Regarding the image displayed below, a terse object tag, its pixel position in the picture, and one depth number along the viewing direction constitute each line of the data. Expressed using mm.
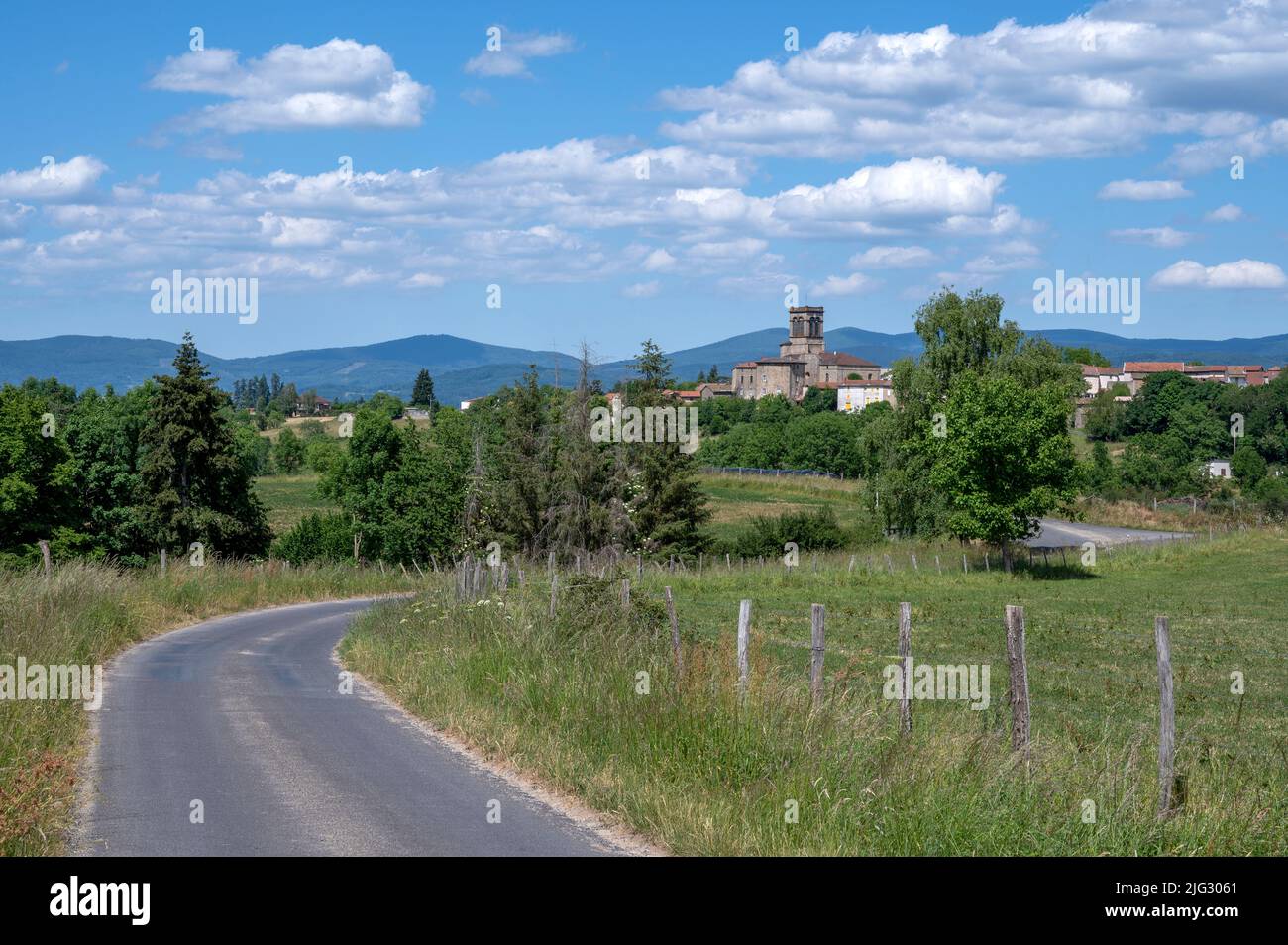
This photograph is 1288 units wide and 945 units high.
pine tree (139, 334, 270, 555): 59250
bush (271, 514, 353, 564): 78250
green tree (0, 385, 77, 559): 56312
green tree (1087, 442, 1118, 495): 100750
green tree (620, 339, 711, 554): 66938
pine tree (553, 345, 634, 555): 61656
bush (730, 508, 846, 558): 69112
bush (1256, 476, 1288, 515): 80125
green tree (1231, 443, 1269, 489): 123625
